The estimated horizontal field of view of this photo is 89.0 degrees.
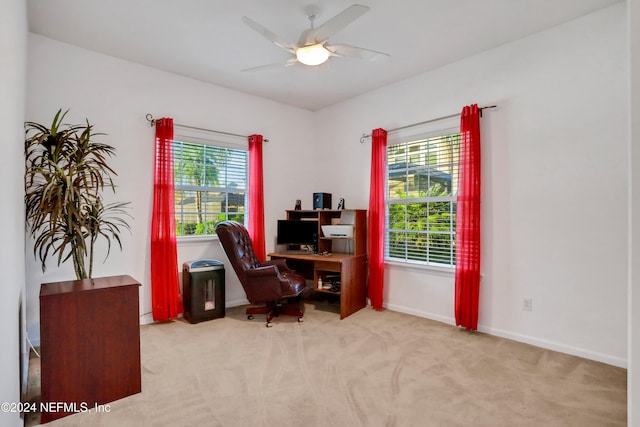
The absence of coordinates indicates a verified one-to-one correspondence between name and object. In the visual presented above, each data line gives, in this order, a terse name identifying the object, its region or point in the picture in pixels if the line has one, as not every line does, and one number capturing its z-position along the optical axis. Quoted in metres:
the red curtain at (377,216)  4.01
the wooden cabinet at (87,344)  1.93
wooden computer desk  3.75
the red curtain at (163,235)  3.53
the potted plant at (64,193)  2.21
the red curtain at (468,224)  3.24
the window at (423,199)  3.60
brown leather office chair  3.46
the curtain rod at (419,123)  3.25
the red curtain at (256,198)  4.27
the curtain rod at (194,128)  3.58
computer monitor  4.38
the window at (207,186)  3.89
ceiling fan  2.24
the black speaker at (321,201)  4.41
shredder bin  3.56
